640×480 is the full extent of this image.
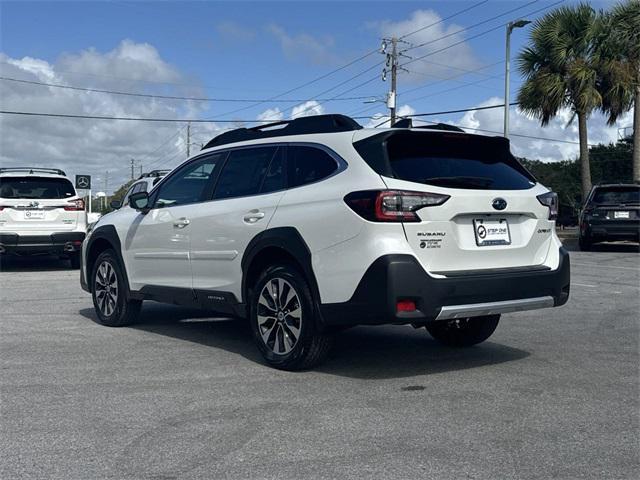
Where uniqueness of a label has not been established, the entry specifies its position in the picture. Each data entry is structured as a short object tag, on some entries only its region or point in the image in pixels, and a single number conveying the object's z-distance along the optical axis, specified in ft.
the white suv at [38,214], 42.88
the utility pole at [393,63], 129.18
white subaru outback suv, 16.11
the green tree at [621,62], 82.69
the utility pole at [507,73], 98.16
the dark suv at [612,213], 59.16
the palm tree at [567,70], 85.81
